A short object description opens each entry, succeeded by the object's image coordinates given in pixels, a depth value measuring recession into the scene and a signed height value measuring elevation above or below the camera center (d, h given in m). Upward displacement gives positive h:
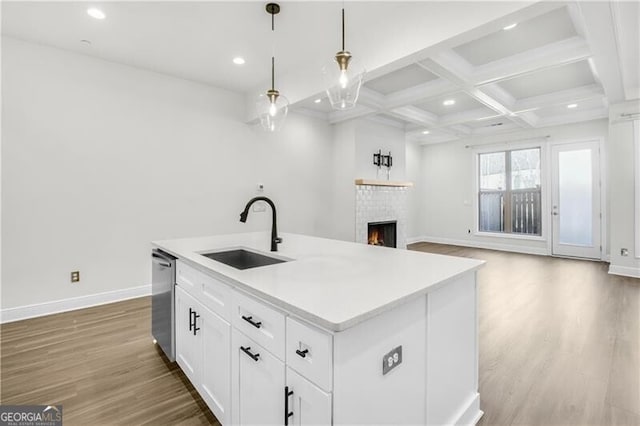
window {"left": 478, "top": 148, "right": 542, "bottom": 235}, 6.43 +0.46
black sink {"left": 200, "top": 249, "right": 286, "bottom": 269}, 2.09 -0.32
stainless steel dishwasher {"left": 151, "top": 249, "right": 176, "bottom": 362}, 2.07 -0.63
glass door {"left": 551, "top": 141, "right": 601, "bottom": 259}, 5.57 +0.24
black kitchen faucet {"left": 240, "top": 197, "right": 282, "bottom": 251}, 2.02 -0.16
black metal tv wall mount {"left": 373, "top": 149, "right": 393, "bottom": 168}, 5.80 +1.04
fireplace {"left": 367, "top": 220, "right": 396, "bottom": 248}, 5.93 -0.41
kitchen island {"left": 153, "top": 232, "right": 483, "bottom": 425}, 0.96 -0.49
